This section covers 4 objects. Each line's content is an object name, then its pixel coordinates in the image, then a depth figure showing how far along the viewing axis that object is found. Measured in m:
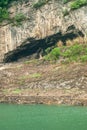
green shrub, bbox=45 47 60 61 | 46.81
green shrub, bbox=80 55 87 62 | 44.41
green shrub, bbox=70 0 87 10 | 51.33
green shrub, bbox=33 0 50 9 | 54.08
